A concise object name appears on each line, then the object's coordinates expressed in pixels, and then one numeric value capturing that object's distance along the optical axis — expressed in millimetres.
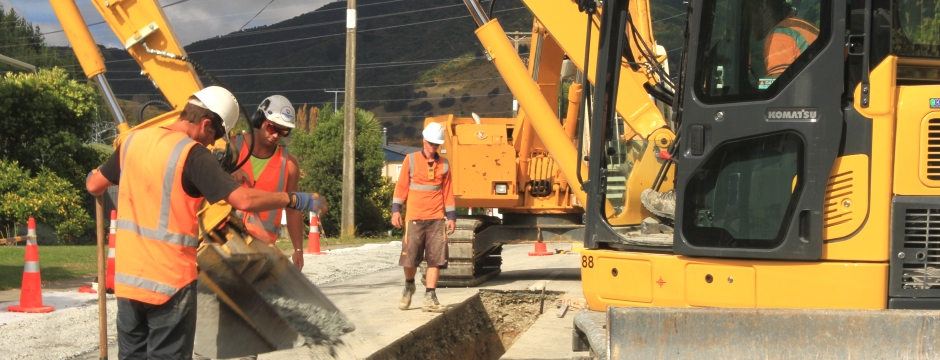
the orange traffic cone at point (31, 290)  9086
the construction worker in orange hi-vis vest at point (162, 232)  4516
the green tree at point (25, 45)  64125
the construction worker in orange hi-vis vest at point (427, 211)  9680
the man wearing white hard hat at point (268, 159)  6191
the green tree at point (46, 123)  25344
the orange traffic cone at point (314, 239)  16531
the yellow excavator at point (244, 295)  5410
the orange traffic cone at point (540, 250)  18516
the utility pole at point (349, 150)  24344
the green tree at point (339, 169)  34906
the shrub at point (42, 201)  22656
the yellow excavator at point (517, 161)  9734
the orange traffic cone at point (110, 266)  10094
